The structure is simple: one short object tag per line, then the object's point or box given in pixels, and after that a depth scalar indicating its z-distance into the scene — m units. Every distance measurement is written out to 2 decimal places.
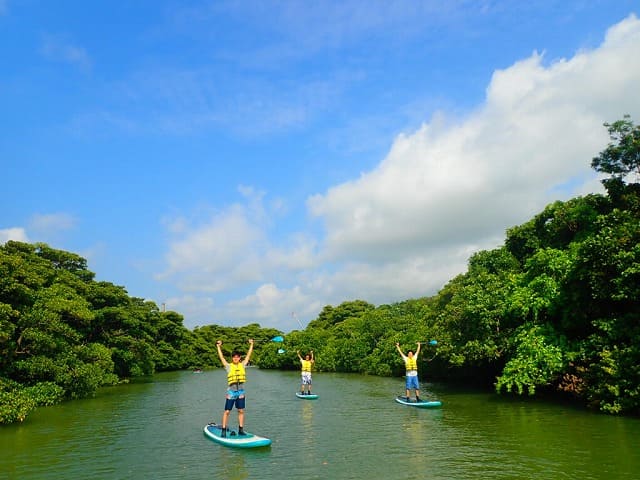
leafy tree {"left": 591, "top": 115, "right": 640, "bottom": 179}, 25.00
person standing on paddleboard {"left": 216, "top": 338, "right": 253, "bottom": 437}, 14.22
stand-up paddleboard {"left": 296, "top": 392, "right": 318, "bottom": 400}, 25.61
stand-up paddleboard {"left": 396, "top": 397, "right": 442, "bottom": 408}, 20.75
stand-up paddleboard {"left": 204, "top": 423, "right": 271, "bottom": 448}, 13.27
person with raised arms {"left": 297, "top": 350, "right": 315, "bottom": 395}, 26.16
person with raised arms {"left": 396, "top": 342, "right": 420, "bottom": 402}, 21.64
